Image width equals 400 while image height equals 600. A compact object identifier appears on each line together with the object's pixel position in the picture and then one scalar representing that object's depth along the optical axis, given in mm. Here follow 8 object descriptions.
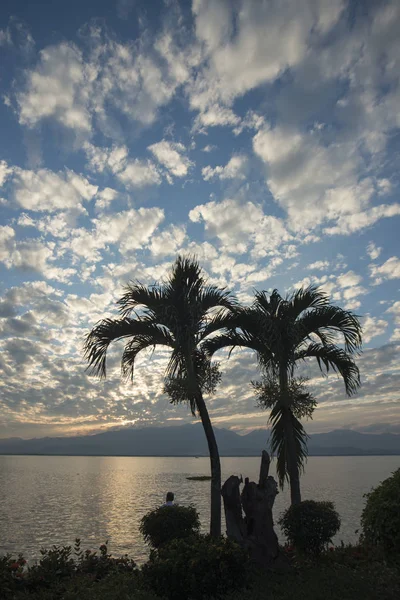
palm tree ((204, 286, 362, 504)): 15180
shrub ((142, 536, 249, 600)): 8180
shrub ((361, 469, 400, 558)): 8570
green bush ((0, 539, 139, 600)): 9188
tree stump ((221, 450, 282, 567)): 11508
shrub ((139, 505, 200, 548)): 12031
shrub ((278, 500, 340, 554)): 12164
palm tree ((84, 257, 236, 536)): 14625
